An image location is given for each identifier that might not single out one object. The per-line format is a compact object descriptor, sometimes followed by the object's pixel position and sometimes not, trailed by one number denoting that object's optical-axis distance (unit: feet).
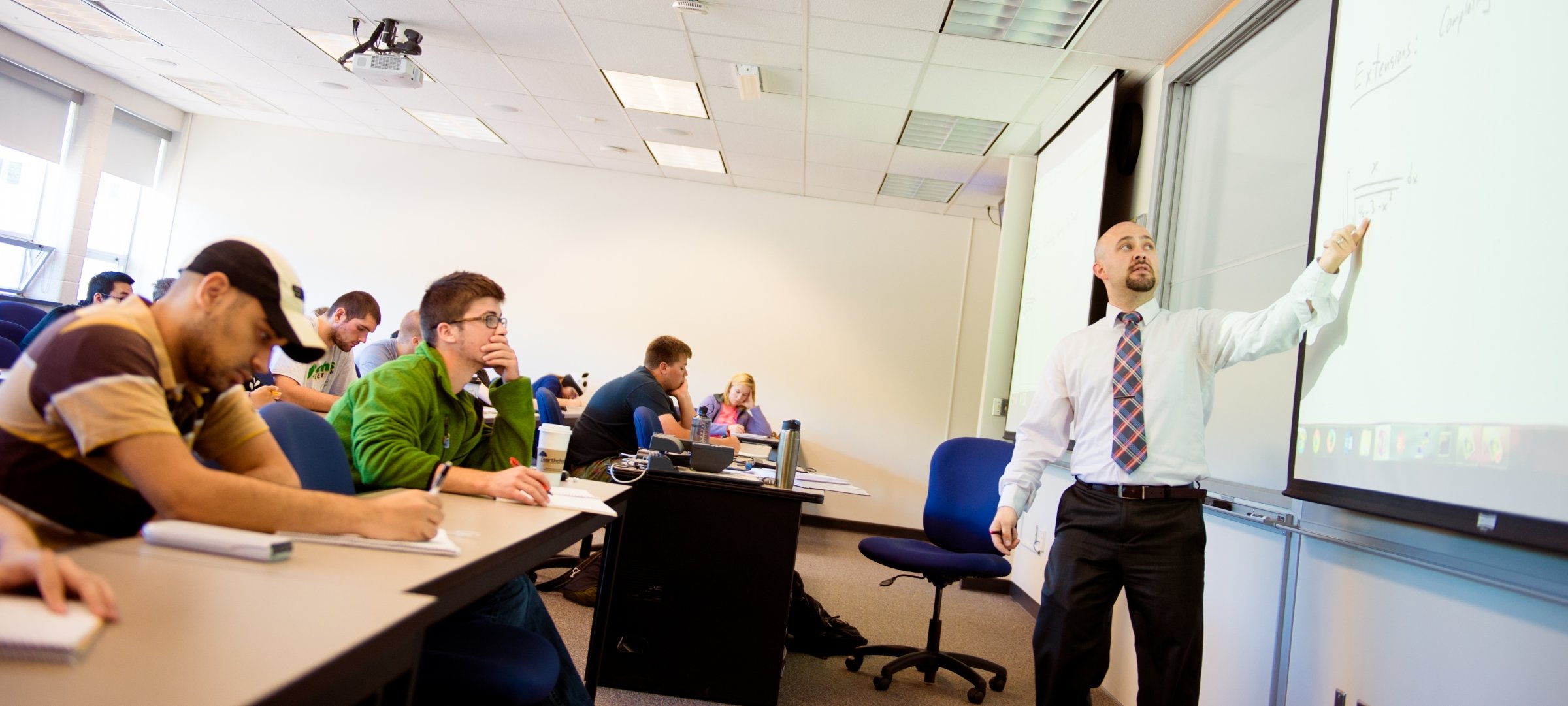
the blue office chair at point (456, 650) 5.08
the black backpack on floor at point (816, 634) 11.97
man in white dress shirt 6.60
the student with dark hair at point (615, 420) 13.20
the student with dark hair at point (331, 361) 12.75
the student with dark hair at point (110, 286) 15.47
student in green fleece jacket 6.27
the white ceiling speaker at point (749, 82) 15.80
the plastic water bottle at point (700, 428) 12.14
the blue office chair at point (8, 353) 12.24
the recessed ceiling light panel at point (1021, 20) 12.44
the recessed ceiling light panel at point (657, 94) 17.58
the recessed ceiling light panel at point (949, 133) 17.54
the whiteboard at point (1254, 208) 8.75
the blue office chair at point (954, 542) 11.30
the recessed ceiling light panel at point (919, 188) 22.33
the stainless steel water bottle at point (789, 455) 9.89
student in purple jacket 23.44
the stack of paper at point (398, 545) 4.13
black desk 9.37
